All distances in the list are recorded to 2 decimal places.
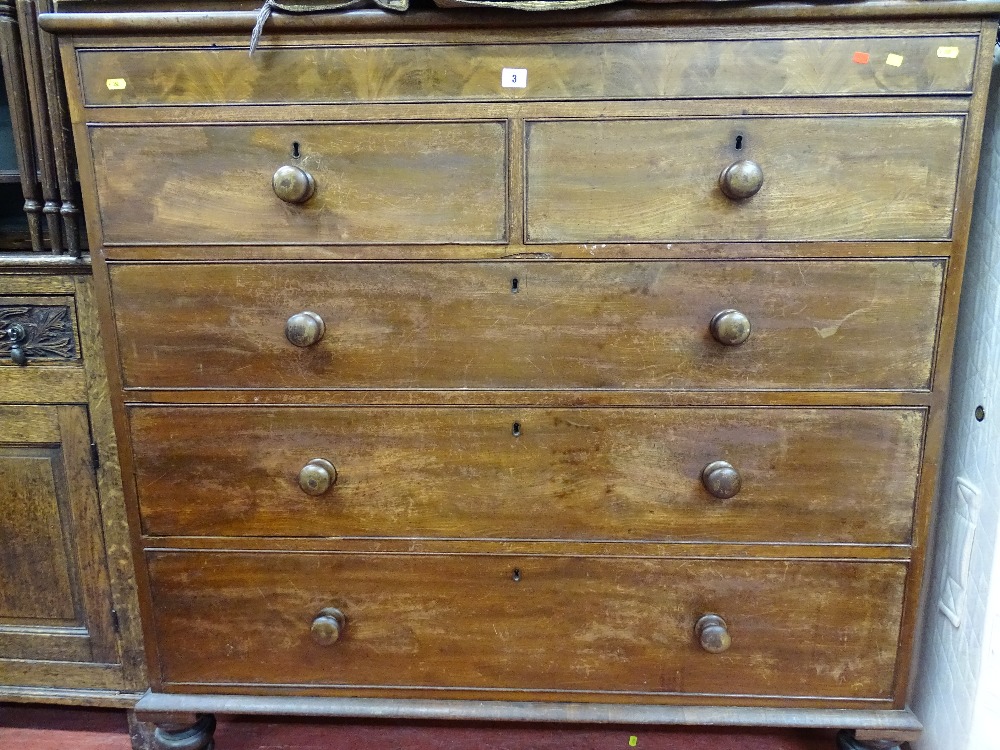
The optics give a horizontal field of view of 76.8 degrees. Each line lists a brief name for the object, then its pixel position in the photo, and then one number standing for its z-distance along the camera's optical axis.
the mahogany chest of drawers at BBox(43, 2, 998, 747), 0.94
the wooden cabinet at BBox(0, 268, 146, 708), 1.15
